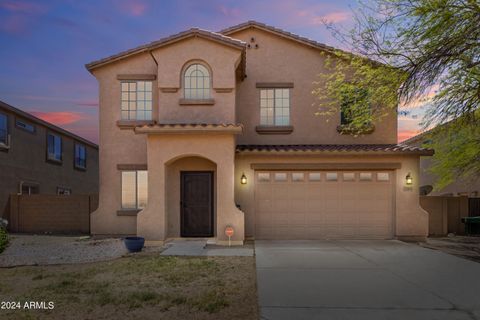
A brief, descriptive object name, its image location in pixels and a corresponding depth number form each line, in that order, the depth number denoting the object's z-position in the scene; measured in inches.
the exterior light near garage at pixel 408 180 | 552.1
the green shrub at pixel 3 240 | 373.7
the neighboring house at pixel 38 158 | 816.9
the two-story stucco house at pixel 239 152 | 504.7
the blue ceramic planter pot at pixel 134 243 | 443.3
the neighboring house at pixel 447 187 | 844.0
